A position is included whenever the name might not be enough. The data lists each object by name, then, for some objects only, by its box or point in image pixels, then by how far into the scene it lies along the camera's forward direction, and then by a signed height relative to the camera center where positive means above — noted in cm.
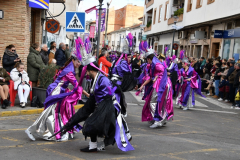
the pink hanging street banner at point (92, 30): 2465 +102
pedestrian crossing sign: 1115 +73
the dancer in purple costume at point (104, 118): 500 -118
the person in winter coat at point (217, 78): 1555 -142
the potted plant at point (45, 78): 942 -111
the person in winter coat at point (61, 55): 1276 -55
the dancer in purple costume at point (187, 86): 1120 -135
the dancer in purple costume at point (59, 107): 591 -125
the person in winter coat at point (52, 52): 1214 -45
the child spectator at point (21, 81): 891 -121
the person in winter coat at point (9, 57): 968 -57
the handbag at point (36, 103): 907 -181
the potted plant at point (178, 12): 2885 +331
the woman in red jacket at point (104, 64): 904 -58
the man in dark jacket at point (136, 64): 1797 -109
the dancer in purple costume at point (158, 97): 763 -125
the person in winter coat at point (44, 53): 1072 -43
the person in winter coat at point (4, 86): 866 -135
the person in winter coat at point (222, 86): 1449 -168
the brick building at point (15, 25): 1155 +50
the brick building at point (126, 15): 7312 +714
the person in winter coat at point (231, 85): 1352 -152
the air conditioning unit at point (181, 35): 2809 +116
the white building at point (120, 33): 5239 +230
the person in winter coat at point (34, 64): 981 -74
